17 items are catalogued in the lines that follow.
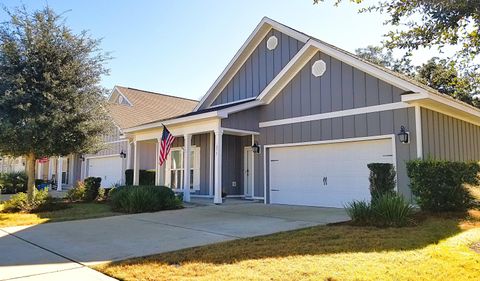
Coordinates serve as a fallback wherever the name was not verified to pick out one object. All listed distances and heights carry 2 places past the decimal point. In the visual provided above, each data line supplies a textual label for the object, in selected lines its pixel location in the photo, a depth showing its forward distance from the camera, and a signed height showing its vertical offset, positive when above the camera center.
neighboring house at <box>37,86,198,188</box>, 22.19 +1.49
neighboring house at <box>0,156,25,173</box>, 33.06 +0.51
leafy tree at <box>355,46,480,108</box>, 12.16 +5.91
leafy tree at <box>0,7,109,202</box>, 11.99 +2.74
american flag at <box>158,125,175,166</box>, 14.66 +1.02
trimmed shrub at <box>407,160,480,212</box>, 9.17 -0.32
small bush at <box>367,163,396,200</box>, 9.84 -0.22
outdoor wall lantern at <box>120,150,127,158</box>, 21.82 +0.94
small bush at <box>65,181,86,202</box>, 17.12 -1.03
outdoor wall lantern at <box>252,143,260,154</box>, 14.98 +0.86
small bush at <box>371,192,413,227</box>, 8.07 -0.89
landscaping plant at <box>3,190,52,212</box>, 12.99 -1.12
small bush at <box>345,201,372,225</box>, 8.39 -0.96
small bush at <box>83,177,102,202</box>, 17.19 -0.78
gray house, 11.22 +1.48
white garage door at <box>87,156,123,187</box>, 22.70 +0.10
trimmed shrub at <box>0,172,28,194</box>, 22.98 -0.72
